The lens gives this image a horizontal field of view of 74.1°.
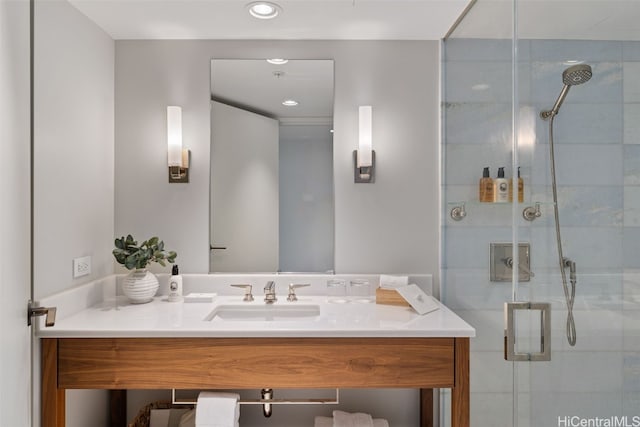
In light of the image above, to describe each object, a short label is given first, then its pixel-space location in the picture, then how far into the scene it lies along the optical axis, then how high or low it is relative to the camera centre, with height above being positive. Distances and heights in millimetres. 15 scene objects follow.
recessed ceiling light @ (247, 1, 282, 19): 1773 +893
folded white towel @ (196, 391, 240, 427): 1566 -717
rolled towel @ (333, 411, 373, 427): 1905 -917
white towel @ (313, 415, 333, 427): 1955 -946
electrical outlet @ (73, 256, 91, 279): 1764 -205
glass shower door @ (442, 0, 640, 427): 938 +16
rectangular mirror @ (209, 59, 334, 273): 2107 +246
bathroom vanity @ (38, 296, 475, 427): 1500 -502
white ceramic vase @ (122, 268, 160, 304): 1882 -304
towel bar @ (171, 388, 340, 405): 1850 -832
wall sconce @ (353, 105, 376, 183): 2057 +363
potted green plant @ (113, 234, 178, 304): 1848 -191
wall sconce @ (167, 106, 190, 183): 2061 +355
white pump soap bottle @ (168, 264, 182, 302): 1966 -317
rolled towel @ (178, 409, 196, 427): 1945 -928
